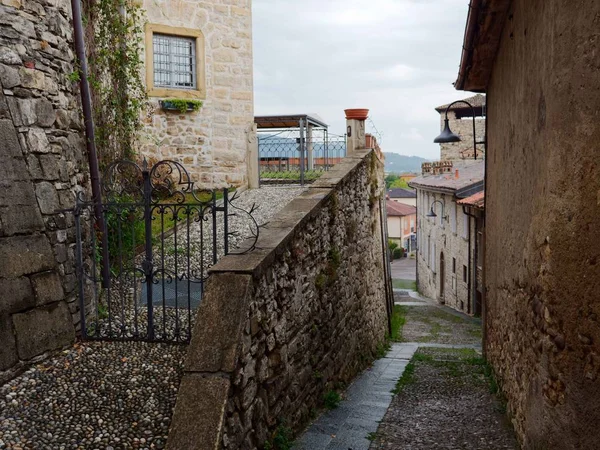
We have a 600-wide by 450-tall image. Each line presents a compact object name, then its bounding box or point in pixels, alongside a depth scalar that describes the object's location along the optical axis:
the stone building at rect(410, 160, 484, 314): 16.53
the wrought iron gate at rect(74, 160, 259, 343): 4.98
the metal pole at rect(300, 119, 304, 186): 11.09
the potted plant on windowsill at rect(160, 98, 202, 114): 10.48
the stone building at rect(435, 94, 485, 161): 31.20
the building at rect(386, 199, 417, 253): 55.88
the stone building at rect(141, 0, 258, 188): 10.48
